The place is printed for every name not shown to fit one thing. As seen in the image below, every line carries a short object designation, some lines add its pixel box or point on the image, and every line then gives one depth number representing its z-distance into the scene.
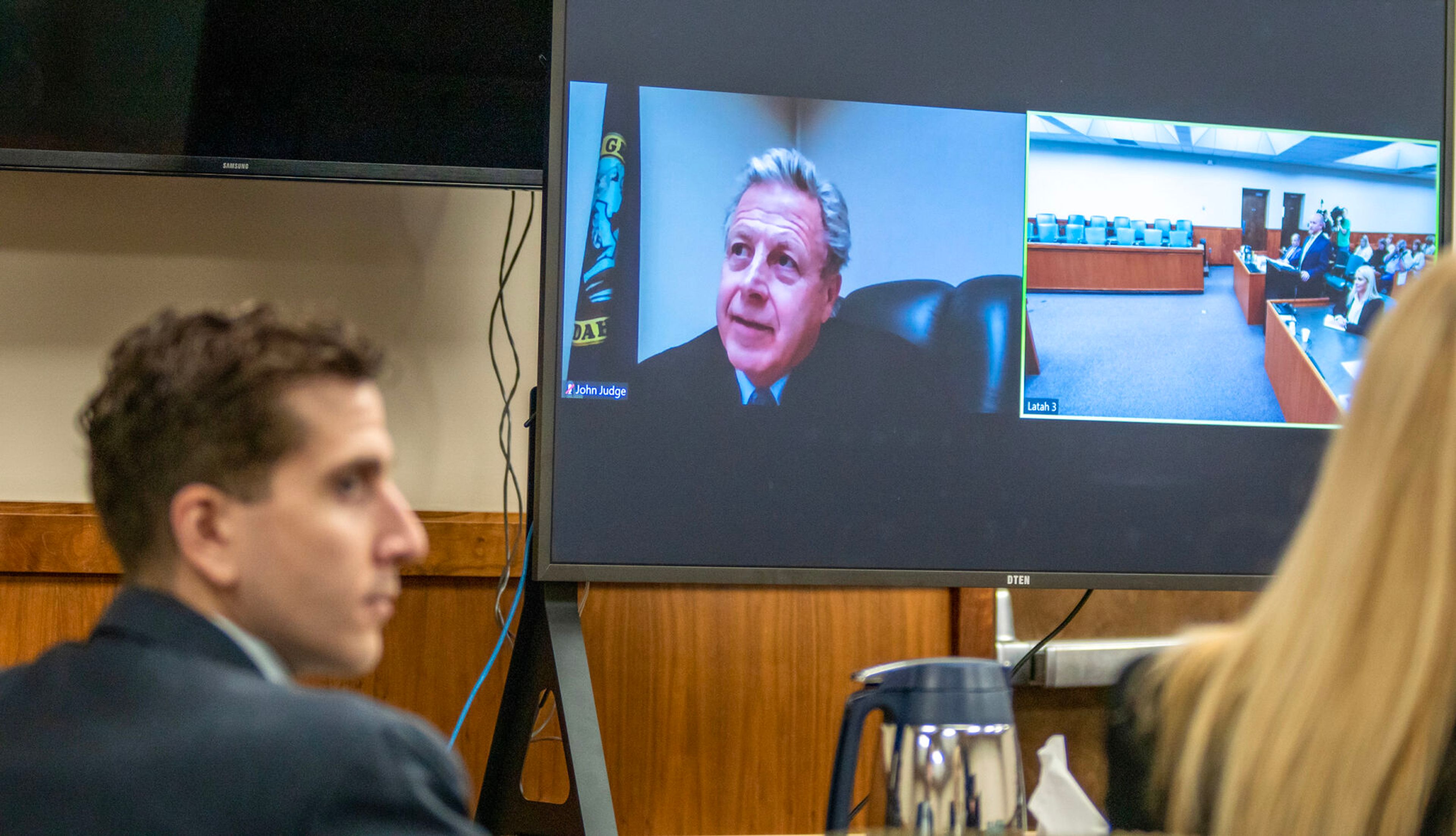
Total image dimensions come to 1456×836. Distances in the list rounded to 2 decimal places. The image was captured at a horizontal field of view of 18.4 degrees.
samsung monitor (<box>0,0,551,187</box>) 5.52
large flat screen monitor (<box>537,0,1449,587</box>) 5.36
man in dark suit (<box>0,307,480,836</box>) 3.95
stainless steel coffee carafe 4.79
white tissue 4.98
